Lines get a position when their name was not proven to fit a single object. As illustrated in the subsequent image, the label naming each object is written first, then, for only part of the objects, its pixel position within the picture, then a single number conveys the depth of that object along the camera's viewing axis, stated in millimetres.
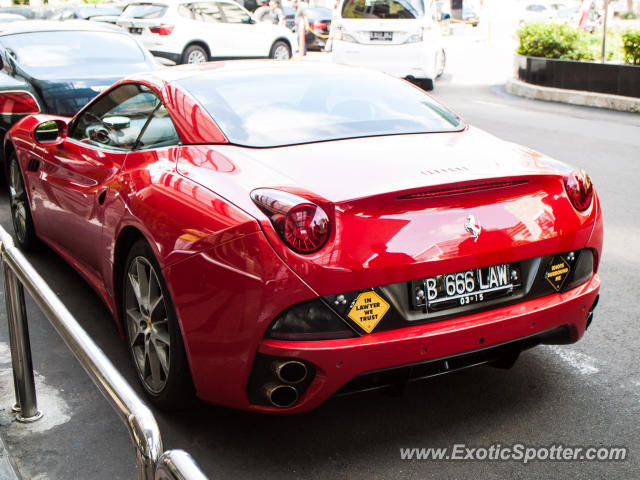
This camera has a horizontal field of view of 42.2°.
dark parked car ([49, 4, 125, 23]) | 23152
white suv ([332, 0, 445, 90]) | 15555
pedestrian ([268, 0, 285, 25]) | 25547
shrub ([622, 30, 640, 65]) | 14117
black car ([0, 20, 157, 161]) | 7664
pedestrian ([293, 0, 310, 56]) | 24906
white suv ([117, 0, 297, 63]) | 18438
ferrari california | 2852
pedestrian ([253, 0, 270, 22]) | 25453
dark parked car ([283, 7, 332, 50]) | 28750
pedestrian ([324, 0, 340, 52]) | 16469
